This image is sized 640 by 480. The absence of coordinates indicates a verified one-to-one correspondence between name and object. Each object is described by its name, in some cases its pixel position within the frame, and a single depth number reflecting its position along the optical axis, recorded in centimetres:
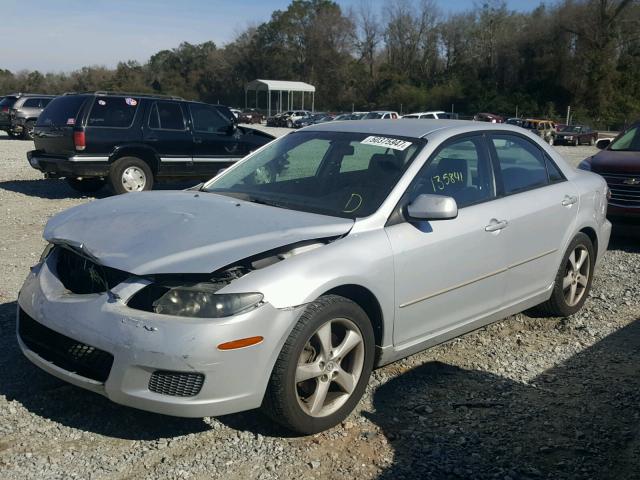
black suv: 1121
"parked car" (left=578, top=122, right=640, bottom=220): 820
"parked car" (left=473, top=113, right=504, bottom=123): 4715
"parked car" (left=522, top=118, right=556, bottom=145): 4147
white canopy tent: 7156
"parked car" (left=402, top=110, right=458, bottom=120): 3987
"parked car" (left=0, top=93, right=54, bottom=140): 2767
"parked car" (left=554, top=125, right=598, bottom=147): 4078
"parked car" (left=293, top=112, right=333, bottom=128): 5262
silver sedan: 320
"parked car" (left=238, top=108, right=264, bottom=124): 6012
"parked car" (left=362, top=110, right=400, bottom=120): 4148
